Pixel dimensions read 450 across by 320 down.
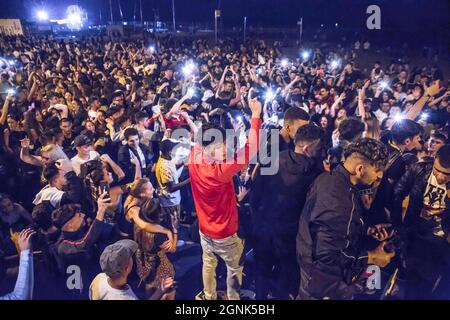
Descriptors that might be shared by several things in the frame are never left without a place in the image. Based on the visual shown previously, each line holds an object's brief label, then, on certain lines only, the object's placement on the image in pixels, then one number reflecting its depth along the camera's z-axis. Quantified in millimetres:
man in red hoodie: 3023
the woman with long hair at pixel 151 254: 3287
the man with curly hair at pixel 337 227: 2613
